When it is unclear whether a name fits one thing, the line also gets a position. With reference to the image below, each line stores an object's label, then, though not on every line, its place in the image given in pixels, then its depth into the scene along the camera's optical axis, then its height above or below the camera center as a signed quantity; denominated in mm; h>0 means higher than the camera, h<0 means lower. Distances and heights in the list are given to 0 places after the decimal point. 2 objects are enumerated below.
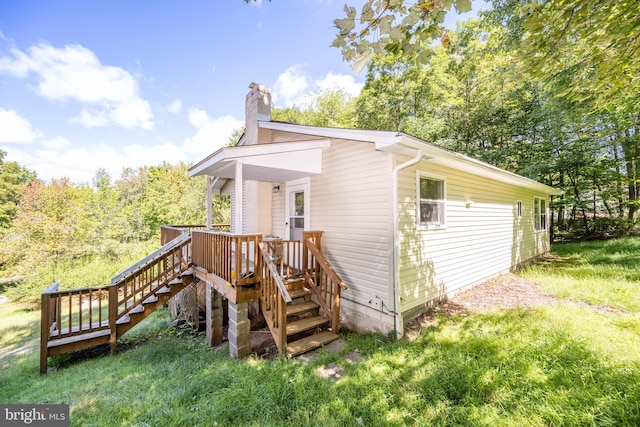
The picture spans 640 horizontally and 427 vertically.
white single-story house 4480 +244
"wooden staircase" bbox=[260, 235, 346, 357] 4167 -1625
